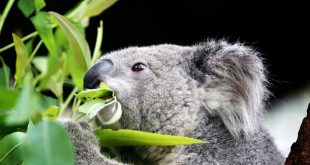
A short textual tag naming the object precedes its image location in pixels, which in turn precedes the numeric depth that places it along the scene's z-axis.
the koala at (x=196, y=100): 5.43
